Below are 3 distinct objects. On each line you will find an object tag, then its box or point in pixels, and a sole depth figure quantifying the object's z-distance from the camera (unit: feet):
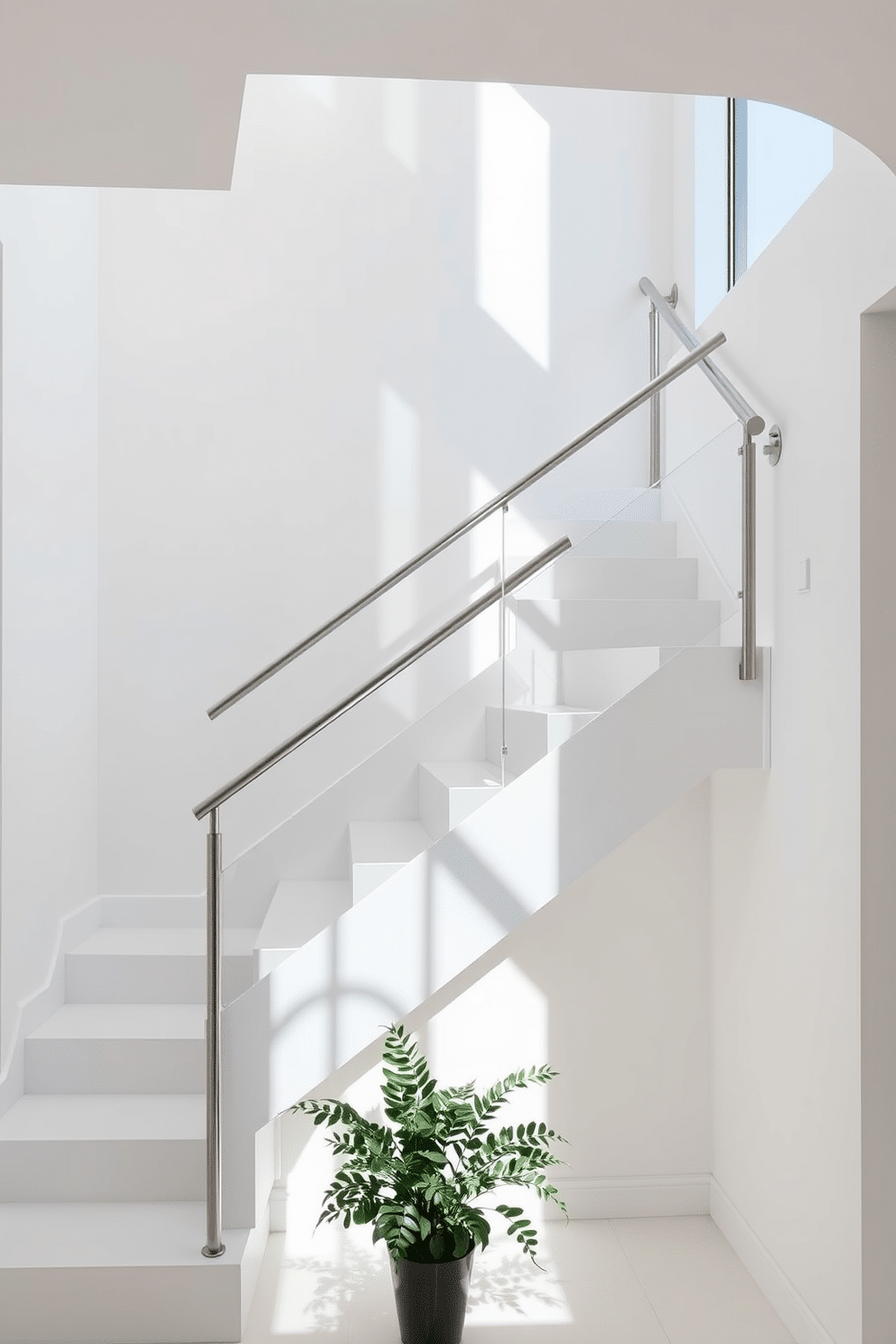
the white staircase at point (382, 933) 9.22
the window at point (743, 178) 10.84
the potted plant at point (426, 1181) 9.15
